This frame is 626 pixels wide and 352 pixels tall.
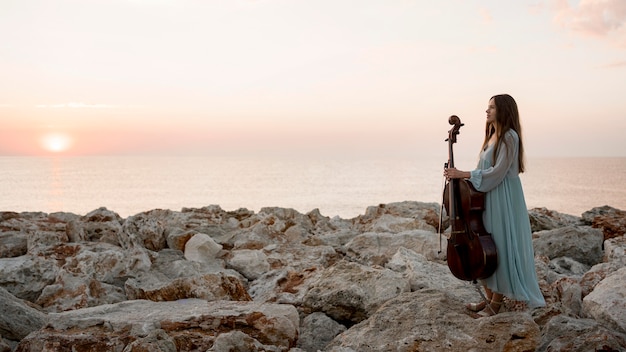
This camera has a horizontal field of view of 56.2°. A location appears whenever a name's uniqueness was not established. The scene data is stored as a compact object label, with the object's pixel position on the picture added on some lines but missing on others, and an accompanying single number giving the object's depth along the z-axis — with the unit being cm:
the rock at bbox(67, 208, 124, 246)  828
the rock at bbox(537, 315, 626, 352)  377
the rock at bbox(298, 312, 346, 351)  496
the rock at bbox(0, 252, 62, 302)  659
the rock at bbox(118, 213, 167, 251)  838
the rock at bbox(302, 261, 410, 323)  536
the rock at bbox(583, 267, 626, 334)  461
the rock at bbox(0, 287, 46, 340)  486
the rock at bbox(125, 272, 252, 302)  589
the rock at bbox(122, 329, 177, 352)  409
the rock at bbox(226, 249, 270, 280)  745
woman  471
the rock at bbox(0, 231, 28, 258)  781
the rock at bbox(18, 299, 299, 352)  445
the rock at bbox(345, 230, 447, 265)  754
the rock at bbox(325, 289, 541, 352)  423
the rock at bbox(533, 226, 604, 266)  787
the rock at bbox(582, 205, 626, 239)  944
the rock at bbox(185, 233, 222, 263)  815
